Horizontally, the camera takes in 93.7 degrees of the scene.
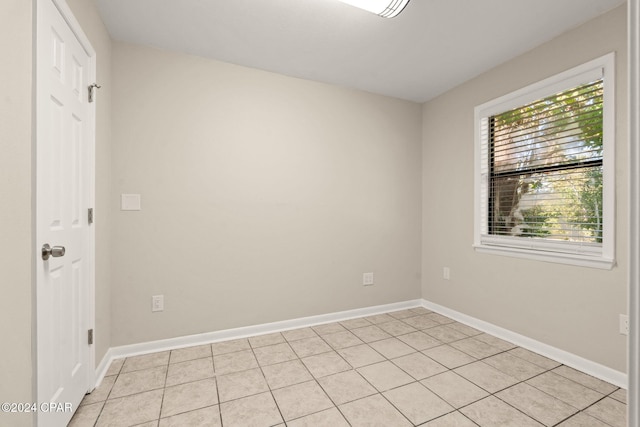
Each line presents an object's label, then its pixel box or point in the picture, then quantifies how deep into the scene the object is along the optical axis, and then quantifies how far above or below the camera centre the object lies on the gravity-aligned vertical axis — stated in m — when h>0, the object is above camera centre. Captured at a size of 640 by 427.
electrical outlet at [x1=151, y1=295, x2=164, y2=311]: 2.40 -0.72
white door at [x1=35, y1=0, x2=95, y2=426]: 1.24 -0.01
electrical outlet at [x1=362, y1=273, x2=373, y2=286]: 3.27 -0.72
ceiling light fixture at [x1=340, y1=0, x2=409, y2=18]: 1.76 +1.24
